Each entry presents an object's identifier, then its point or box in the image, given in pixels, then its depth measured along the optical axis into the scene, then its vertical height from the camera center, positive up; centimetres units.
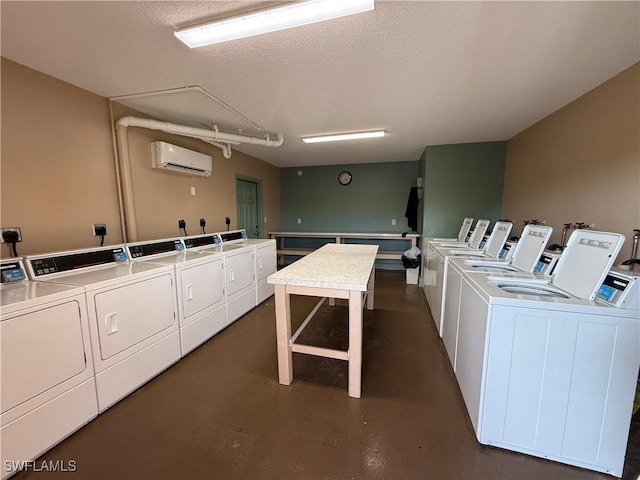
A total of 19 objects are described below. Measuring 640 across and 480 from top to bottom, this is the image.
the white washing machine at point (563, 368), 132 -85
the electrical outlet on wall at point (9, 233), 179 -15
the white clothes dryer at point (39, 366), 135 -89
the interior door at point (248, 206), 477 +10
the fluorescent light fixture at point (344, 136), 360 +108
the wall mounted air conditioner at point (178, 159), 289 +63
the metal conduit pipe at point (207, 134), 261 +95
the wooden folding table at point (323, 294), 188 -62
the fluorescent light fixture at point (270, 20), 131 +105
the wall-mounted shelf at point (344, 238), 537 -63
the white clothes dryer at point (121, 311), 177 -76
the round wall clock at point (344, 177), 605 +80
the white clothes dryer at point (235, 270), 314 -76
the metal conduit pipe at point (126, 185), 258 +27
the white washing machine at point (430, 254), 360 -65
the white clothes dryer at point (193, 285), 247 -76
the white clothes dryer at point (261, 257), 378 -71
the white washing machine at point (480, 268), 211 -50
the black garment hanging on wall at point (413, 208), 550 +6
